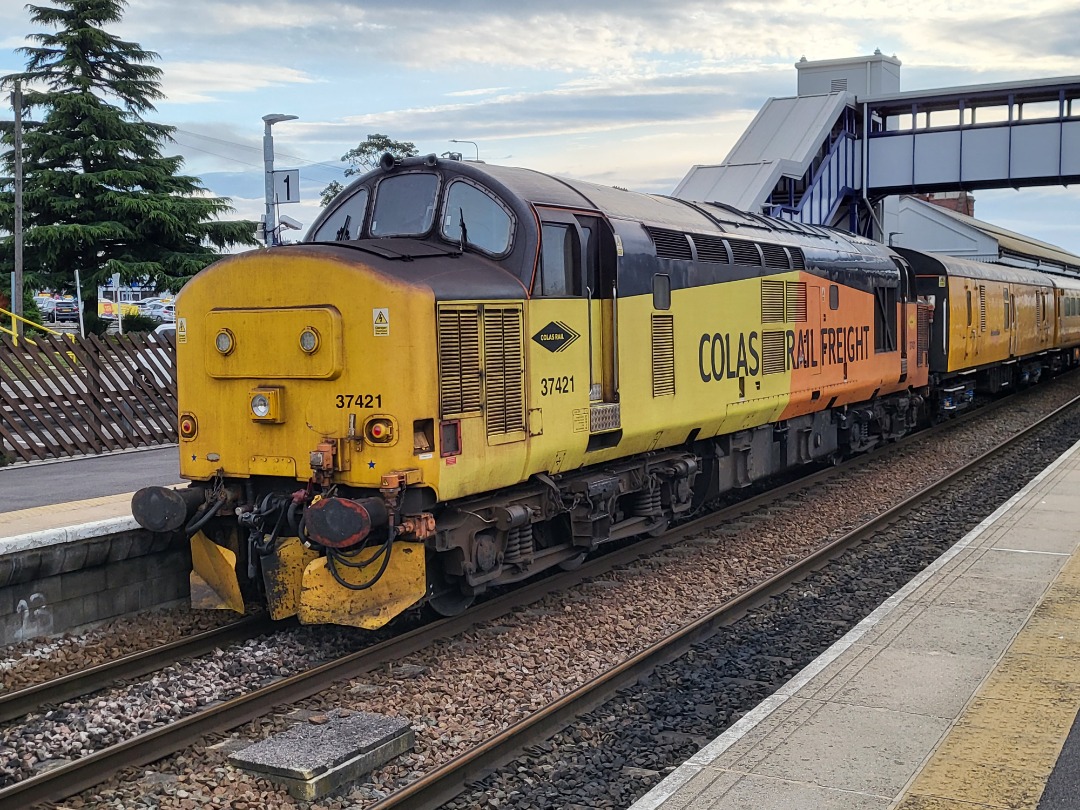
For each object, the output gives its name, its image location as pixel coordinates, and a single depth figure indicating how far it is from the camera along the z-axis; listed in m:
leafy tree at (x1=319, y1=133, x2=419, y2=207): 38.56
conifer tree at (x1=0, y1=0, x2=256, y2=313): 30.08
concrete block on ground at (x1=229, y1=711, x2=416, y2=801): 5.79
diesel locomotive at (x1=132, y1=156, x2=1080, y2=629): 7.48
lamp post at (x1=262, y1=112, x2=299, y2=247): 20.30
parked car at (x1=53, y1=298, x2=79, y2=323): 49.88
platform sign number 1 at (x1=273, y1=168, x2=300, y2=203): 20.03
